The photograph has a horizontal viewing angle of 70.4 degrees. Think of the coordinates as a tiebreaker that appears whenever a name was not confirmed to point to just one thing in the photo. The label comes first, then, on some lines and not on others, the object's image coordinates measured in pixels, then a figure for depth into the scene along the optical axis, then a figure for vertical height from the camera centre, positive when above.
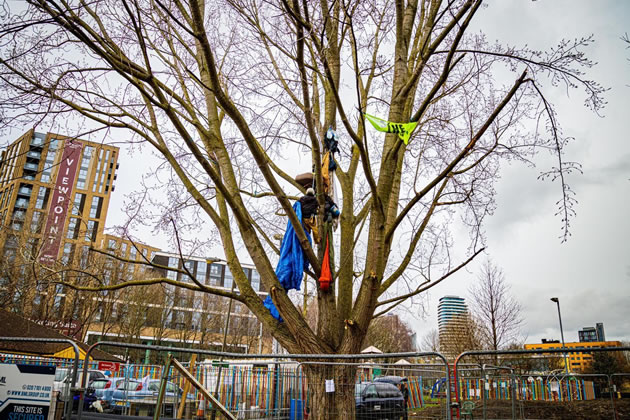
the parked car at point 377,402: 6.79 -0.65
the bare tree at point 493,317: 21.56 +2.48
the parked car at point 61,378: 8.72 -0.67
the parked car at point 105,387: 14.09 -1.15
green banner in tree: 5.39 +2.76
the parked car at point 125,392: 12.15 -1.06
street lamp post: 26.62 +4.16
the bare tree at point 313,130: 5.10 +2.98
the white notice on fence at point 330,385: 5.66 -0.28
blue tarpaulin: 6.27 +1.29
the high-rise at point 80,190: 67.06 +26.04
